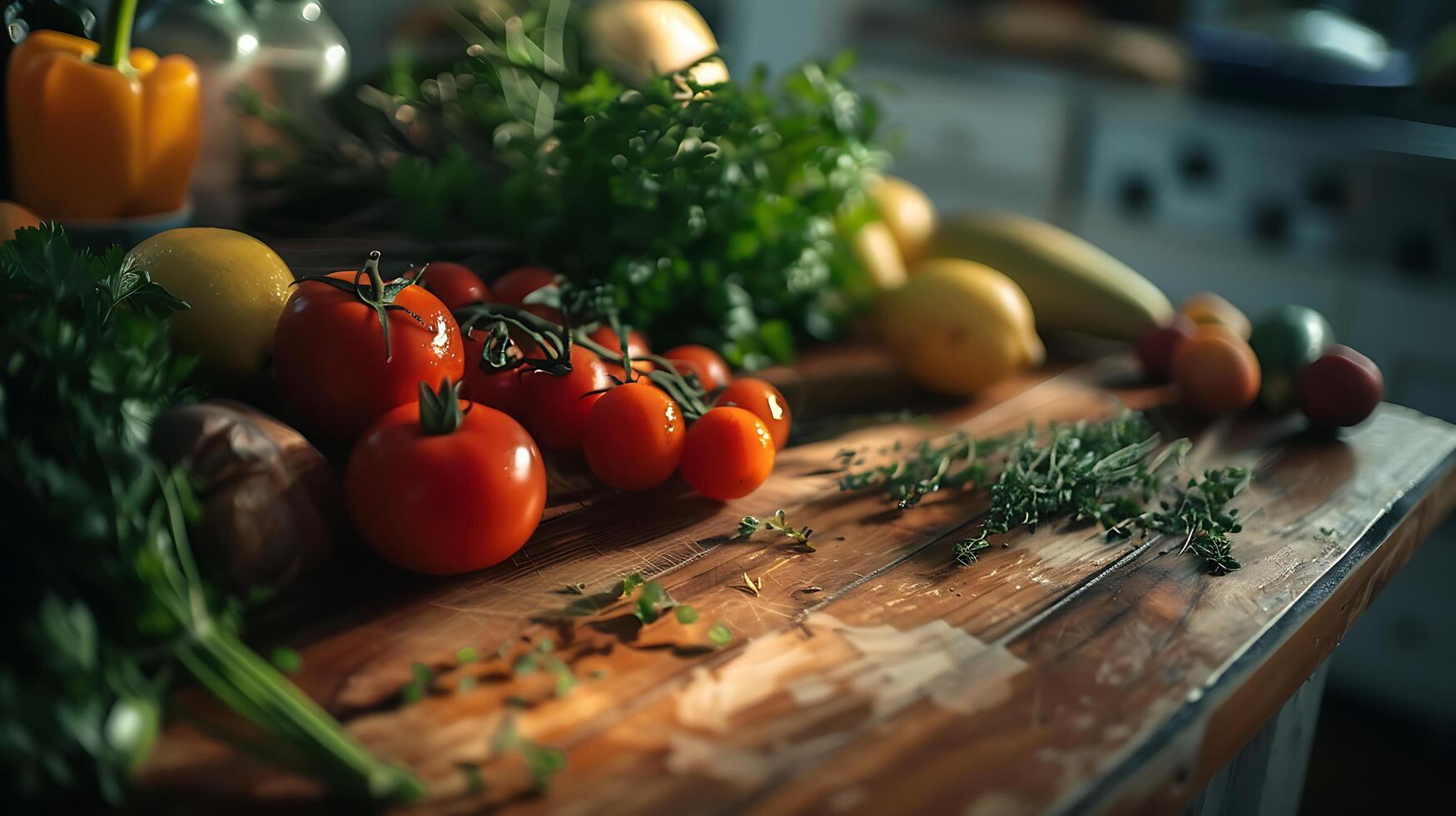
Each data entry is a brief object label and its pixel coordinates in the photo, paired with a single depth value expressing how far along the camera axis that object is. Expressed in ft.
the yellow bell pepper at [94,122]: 3.06
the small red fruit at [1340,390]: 3.49
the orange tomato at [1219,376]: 3.62
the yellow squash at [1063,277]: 4.36
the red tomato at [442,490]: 2.24
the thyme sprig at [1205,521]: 2.65
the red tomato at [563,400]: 2.86
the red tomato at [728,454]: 2.73
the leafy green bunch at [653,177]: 3.29
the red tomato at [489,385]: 2.84
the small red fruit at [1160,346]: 3.97
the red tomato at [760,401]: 3.02
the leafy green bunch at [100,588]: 1.59
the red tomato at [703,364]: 3.14
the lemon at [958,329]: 3.77
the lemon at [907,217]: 4.54
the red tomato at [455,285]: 3.07
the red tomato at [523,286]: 3.24
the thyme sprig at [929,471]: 2.99
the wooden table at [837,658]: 1.83
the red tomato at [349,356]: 2.48
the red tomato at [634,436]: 2.73
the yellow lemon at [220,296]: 2.61
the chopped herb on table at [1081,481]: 2.79
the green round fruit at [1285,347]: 3.70
